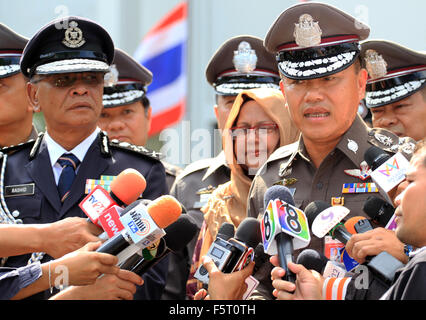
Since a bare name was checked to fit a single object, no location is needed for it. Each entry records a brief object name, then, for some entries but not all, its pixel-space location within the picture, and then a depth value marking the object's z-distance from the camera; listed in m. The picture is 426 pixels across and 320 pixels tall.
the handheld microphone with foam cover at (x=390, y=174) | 5.90
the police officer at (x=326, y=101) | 7.27
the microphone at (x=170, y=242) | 6.54
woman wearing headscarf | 8.62
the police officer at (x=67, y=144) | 7.71
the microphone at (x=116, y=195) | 6.15
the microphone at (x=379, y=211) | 6.24
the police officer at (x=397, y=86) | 9.28
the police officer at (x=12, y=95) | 9.61
